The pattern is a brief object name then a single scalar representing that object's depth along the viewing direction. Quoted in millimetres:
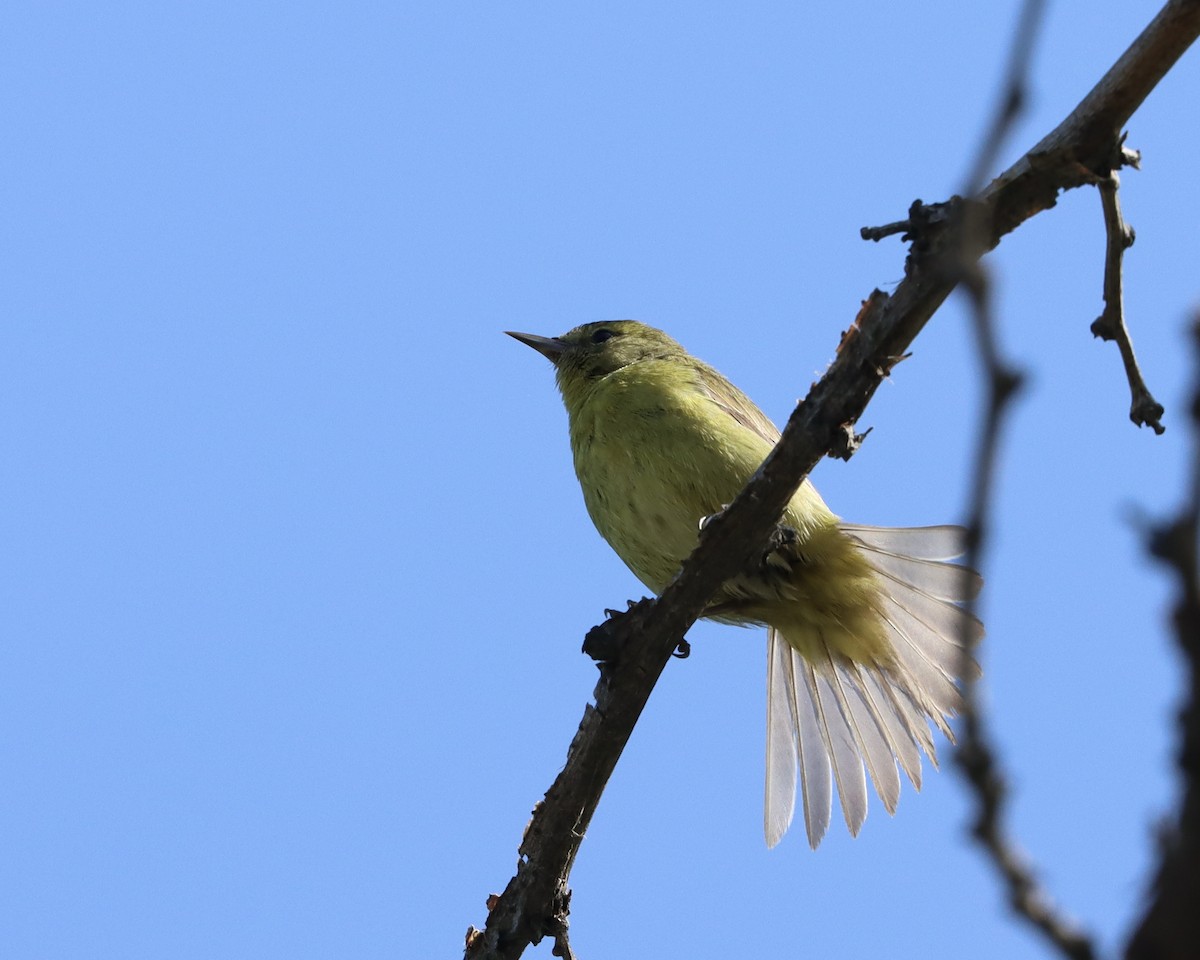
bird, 4983
